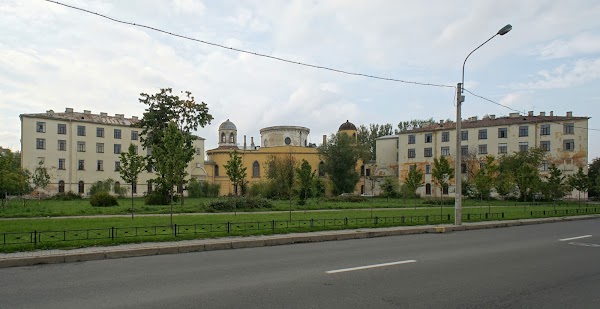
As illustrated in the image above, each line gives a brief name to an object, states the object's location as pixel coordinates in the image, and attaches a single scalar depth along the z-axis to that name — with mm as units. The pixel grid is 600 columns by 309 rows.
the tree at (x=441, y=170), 30844
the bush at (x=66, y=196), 50750
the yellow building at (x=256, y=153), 76375
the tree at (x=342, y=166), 66938
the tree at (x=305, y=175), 30500
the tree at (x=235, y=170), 31062
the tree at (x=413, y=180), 39094
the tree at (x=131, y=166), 27172
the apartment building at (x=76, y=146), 60719
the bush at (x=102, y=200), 35291
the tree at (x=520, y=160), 57859
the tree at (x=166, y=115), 43812
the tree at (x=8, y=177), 31594
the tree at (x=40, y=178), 51634
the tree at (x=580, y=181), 46250
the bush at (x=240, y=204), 30861
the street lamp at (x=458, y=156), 19609
